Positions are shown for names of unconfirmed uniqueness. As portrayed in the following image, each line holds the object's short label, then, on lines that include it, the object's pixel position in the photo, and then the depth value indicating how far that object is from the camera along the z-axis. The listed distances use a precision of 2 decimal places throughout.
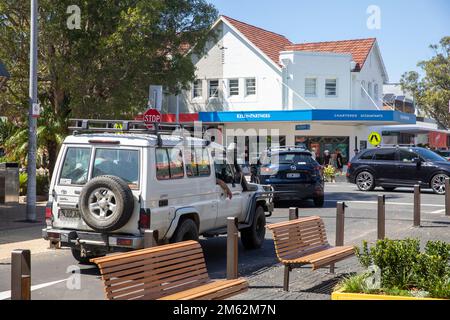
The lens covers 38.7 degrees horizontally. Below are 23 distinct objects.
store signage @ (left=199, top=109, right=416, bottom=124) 38.34
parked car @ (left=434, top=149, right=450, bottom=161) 37.91
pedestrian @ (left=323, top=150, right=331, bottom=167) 37.03
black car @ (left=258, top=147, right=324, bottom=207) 18.56
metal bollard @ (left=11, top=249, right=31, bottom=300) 5.15
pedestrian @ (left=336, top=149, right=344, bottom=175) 37.06
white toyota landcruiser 8.63
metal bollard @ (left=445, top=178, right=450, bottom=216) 16.09
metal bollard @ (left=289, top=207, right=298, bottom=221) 9.27
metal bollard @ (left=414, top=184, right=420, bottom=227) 14.38
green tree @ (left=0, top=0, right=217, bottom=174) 18.59
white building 40.16
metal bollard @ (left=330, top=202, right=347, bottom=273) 9.83
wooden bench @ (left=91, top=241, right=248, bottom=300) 5.41
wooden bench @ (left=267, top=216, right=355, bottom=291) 7.98
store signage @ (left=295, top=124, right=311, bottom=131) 40.55
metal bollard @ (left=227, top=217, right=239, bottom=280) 8.06
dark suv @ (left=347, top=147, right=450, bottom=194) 23.33
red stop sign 16.53
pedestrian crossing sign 34.00
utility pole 15.16
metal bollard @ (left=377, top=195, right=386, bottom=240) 11.90
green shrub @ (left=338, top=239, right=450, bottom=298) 5.88
